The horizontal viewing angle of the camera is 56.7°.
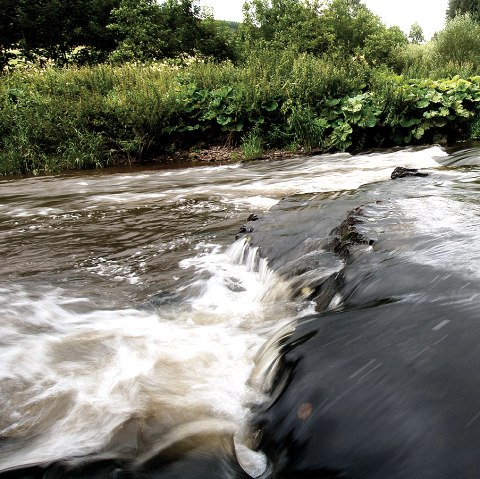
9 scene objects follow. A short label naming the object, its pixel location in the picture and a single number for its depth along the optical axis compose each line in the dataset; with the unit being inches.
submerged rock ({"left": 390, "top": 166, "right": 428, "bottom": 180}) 207.3
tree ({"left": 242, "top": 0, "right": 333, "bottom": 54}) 840.4
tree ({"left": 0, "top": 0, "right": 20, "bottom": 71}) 755.4
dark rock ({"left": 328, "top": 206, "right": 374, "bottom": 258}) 108.6
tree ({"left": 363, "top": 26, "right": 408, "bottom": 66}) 851.4
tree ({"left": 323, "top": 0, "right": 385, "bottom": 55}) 959.6
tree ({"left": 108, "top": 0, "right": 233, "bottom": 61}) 737.6
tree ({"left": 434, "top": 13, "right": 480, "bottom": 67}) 774.5
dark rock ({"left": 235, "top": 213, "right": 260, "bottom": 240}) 151.8
